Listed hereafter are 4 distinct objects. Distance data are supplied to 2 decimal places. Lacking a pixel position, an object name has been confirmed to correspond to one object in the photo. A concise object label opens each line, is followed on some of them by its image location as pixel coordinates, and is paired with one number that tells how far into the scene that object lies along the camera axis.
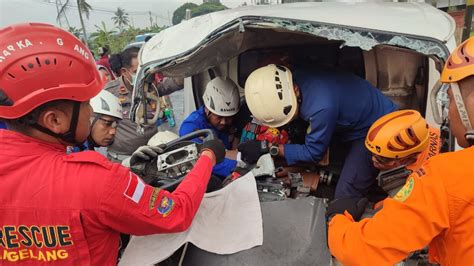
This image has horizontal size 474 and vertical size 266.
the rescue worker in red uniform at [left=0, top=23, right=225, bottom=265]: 1.41
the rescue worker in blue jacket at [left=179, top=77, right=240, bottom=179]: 3.57
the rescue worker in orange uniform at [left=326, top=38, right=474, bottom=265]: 1.31
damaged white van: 1.83
